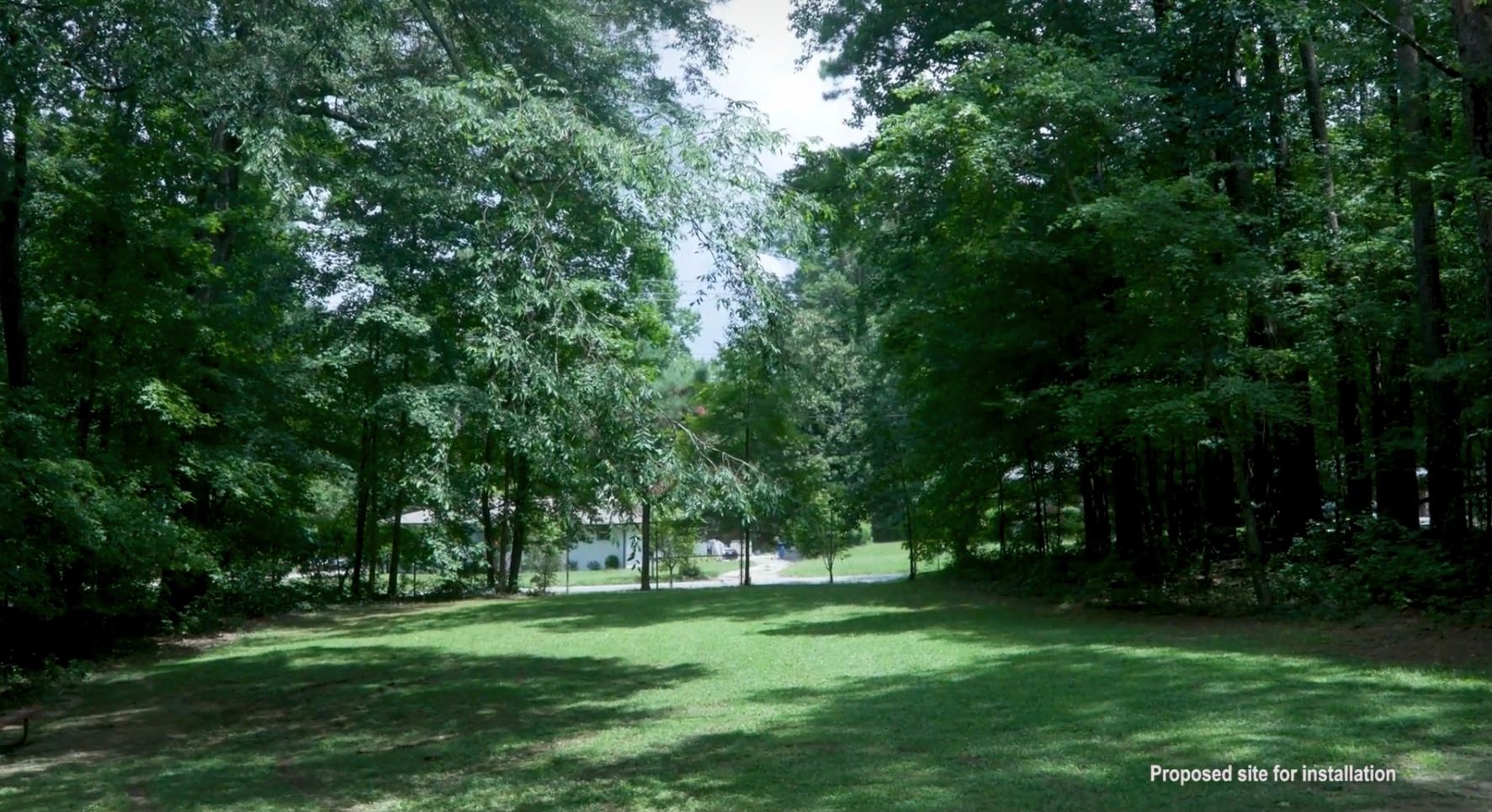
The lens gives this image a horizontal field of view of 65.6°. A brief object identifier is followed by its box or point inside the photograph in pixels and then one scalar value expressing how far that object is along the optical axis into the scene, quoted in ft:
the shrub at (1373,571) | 44.11
